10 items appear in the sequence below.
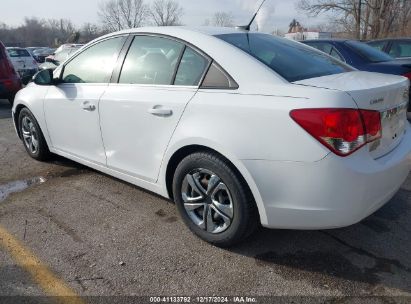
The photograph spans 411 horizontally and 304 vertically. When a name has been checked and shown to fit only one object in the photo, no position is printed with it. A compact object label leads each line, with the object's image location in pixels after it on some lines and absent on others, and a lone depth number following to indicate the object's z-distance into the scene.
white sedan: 2.37
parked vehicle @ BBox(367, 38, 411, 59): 8.82
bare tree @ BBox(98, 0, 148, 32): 57.25
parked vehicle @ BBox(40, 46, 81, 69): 16.75
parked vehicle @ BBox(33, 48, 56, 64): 31.21
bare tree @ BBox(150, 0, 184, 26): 53.43
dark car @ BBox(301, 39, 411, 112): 6.26
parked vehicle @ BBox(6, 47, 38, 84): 15.15
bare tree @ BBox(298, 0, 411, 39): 29.78
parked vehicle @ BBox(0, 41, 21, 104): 8.92
